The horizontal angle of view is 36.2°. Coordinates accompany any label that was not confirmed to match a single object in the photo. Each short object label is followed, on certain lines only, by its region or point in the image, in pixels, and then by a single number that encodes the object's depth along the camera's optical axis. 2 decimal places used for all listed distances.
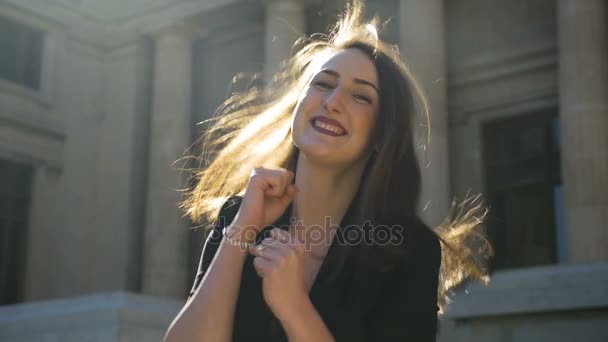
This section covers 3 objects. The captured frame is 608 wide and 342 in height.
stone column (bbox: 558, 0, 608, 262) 17.31
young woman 2.48
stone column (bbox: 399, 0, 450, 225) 19.81
